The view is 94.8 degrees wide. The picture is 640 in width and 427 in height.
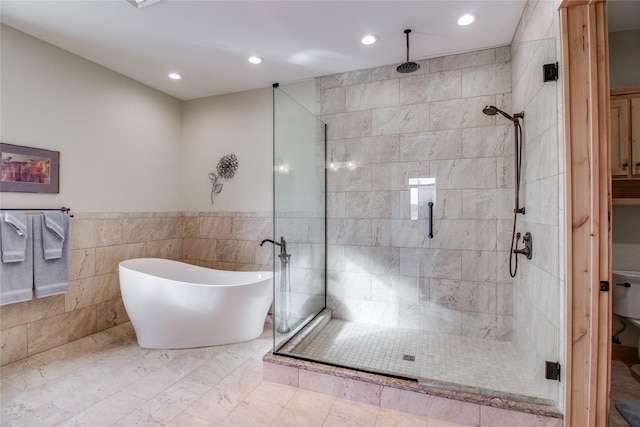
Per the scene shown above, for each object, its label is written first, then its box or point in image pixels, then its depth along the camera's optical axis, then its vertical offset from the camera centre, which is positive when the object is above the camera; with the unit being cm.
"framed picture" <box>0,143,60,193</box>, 229 +37
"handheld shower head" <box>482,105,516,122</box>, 224 +81
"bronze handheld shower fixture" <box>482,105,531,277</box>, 225 +49
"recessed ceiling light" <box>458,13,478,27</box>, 217 +149
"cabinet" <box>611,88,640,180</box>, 220 +63
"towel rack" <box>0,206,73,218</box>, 231 +5
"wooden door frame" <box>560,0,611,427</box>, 146 +3
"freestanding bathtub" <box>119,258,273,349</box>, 251 -84
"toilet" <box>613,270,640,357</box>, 222 -60
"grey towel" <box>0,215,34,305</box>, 221 -48
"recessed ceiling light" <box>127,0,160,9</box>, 199 +145
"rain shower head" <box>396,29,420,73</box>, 242 +125
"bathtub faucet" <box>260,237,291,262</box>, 262 -31
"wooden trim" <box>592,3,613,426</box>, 146 +1
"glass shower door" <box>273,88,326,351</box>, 260 -1
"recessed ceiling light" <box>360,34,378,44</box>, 243 +148
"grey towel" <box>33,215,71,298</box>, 240 -45
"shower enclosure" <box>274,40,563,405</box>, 232 -2
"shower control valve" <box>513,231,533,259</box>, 207 -22
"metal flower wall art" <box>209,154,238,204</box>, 363 +56
